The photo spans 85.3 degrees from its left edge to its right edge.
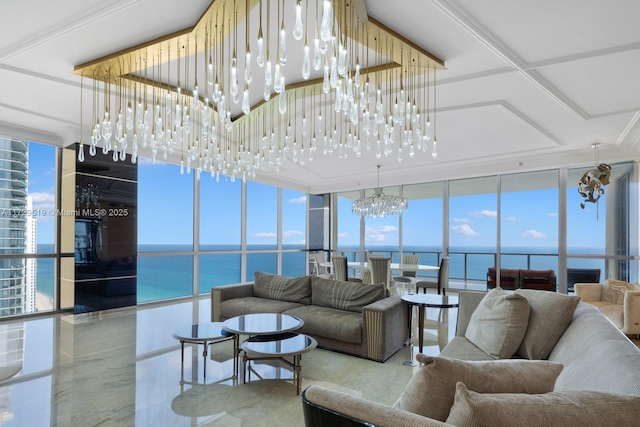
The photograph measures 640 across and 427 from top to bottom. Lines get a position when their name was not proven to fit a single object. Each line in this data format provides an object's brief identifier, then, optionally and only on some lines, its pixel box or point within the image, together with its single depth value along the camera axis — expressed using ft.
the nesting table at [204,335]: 10.01
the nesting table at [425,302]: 11.46
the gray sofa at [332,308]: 11.21
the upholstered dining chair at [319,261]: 26.52
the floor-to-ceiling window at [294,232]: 31.83
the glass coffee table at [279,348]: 8.85
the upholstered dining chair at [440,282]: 20.22
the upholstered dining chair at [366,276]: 20.74
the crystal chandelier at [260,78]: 8.14
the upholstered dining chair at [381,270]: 18.22
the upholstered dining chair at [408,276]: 21.40
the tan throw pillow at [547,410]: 2.82
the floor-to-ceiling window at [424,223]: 27.81
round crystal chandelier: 23.35
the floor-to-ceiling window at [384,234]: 30.32
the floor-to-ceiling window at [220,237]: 24.82
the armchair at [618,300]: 13.55
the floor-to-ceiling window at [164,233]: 21.88
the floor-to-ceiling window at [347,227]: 32.99
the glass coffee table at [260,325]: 9.86
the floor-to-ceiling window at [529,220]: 23.38
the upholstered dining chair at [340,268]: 20.27
